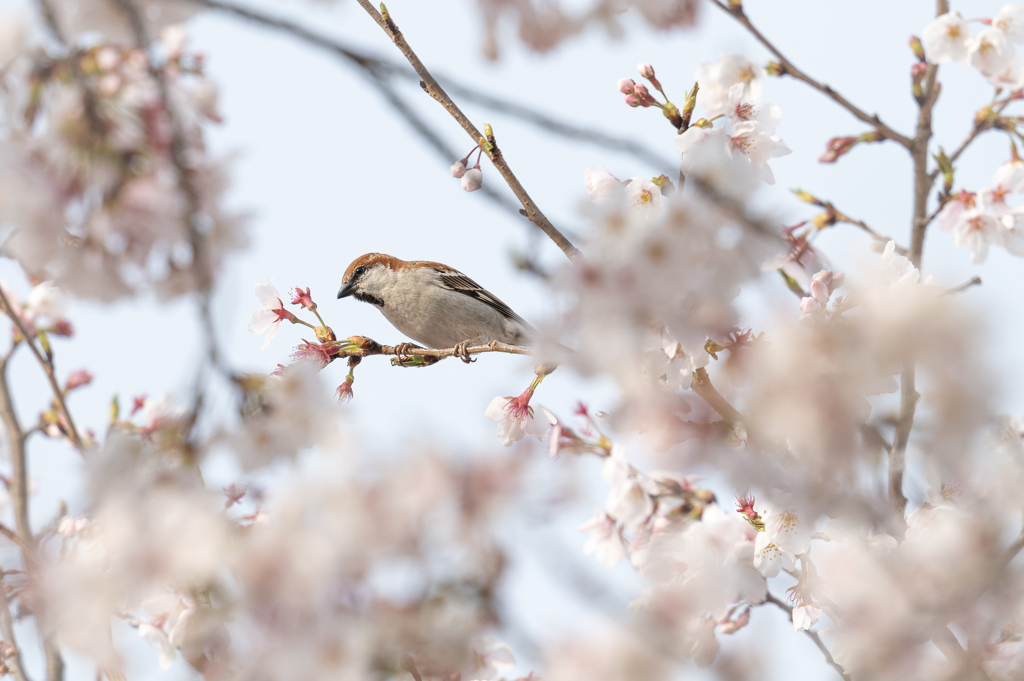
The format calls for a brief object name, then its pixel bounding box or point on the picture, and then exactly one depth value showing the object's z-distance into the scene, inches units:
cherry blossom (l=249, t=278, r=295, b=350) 249.1
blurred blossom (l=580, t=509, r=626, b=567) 252.2
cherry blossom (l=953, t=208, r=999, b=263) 303.7
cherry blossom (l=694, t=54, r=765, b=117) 230.5
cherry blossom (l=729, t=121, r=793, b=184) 214.1
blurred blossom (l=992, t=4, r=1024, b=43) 279.7
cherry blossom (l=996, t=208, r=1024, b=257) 299.0
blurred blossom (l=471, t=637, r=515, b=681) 197.2
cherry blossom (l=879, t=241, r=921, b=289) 188.8
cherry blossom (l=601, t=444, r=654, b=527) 227.9
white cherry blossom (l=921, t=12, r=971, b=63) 276.7
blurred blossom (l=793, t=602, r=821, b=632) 237.0
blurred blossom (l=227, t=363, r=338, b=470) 151.0
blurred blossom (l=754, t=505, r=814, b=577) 225.1
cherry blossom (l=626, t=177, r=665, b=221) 162.1
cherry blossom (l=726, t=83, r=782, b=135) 221.0
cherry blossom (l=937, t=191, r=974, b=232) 304.0
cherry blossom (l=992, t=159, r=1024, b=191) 299.4
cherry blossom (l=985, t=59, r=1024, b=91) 290.0
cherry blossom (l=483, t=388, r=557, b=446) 247.8
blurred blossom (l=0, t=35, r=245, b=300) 128.9
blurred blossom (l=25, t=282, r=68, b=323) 369.1
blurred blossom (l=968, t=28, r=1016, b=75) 279.6
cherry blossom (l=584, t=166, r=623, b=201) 187.0
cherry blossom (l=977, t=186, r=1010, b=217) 302.7
